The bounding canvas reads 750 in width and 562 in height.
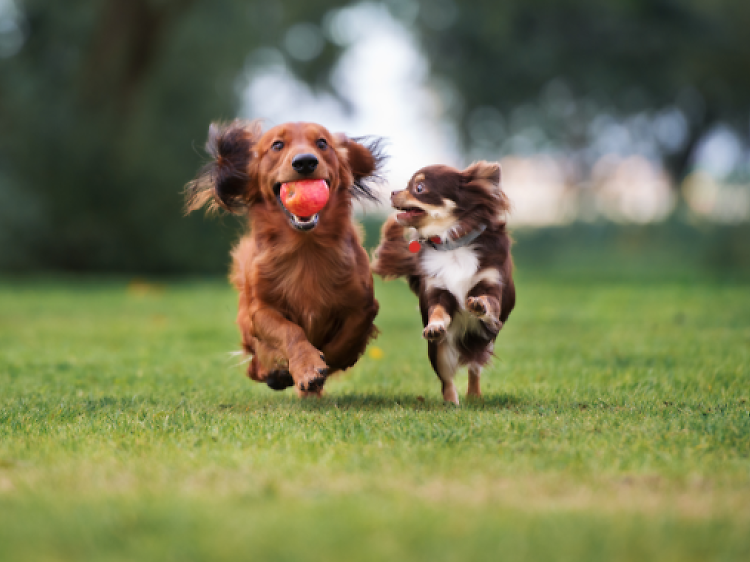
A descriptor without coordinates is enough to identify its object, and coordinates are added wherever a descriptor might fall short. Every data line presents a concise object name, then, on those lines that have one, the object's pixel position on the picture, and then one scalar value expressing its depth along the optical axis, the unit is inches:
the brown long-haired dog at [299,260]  375.2
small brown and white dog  356.2
